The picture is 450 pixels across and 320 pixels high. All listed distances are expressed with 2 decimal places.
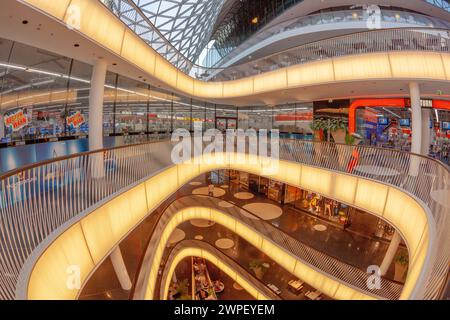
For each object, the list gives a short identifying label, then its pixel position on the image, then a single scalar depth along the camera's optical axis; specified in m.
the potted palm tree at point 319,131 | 14.43
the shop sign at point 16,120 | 7.91
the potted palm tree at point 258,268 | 15.42
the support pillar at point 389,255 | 11.10
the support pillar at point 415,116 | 10.44
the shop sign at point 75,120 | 10.44
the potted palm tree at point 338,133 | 13.61
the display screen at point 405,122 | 16.67
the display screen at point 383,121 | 16.91
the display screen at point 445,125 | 16.47
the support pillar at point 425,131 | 13.83
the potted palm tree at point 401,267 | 11.66
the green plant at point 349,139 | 12.10
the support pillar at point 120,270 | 9.29
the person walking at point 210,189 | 23.10
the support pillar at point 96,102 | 8.40
